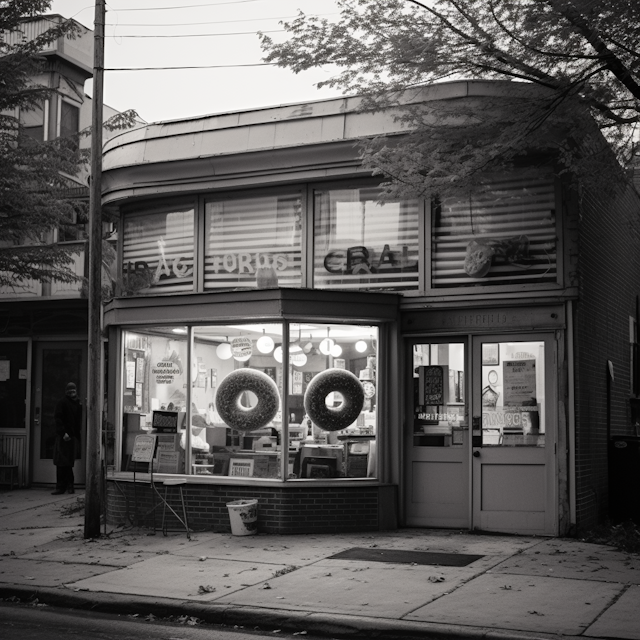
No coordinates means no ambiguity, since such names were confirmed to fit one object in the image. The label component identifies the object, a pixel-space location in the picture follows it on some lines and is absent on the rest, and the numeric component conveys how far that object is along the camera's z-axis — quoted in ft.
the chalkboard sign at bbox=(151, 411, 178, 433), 41.04
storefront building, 37.19
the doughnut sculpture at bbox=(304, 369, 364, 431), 39.09
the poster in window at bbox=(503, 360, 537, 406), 37.24
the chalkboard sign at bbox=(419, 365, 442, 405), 39.17
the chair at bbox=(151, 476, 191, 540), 37.88
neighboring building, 58.29
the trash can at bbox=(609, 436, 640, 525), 40.01
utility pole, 36.17
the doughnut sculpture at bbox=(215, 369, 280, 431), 39.32
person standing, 52.39
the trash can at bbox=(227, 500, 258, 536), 37.52
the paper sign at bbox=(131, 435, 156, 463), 39.75
